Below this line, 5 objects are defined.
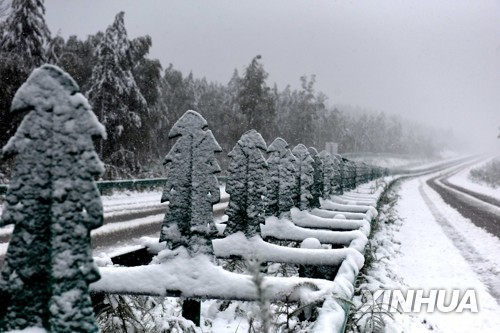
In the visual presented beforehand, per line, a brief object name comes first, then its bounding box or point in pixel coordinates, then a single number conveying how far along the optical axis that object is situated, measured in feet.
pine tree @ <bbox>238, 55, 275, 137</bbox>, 154.40
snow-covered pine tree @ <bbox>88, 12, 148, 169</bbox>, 86.63
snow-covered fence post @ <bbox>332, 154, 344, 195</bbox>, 34.42
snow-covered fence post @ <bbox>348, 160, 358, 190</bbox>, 49.02
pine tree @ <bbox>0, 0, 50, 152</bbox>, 71.26
